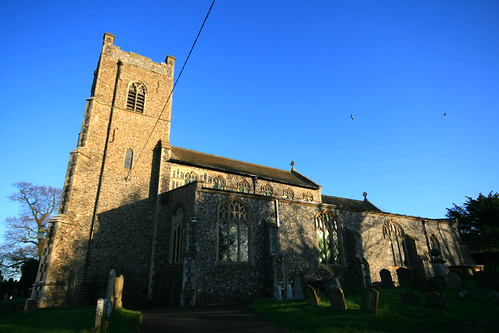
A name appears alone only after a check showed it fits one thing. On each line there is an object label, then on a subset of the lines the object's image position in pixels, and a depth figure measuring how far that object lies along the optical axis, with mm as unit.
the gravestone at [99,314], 6635
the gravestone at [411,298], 9605
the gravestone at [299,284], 11654
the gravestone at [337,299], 8594
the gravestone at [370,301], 7773
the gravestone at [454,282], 13352
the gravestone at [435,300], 8842
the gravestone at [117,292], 8883
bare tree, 26203
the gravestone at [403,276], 18859
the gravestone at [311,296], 9703
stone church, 14883
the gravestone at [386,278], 18438
